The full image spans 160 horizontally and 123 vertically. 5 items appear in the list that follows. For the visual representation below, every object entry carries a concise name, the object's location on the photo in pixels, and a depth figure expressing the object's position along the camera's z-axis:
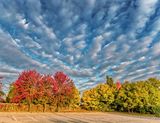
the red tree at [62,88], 29.53
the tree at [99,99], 32.10
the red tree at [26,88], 27.63
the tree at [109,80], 41.73
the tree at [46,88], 28.49
